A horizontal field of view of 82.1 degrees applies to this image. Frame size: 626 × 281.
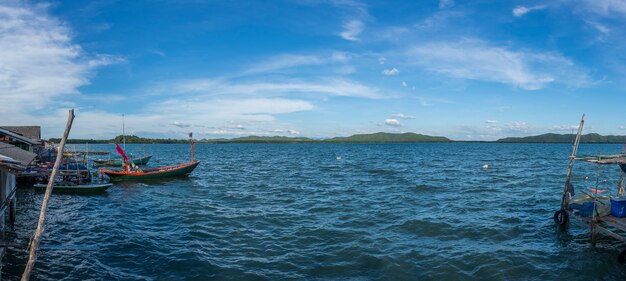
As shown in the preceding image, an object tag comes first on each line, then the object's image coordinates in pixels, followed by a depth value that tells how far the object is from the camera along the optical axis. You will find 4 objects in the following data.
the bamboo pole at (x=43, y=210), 8.84
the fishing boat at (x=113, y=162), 61.53
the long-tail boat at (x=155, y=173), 40.34
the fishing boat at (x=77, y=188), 31.56
